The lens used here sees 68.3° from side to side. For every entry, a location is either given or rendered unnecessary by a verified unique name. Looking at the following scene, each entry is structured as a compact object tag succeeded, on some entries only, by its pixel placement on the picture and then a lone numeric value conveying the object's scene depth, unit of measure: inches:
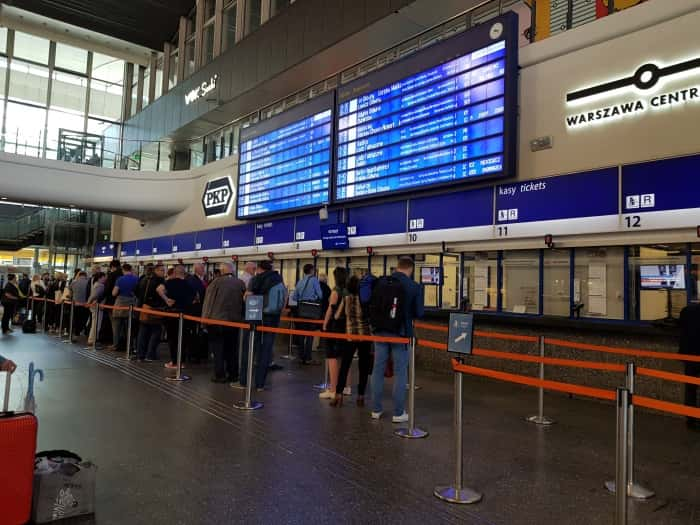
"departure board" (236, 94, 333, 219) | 400.8
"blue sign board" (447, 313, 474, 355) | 147.1
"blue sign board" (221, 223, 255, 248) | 504.7
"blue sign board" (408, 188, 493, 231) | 303.1
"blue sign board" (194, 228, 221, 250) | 557.6
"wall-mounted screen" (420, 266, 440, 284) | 335.0
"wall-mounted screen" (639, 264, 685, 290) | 229.1
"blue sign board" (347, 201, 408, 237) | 355.6
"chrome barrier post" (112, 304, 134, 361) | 340.0
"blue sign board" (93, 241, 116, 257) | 800.3
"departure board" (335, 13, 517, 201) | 279.1
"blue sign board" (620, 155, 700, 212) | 222.1
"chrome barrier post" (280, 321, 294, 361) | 364.5
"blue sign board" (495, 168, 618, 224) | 250.5
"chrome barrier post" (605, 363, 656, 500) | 131.6
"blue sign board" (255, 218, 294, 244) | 455.2
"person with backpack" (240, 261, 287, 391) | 254.1
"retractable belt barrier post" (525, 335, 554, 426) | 203.8
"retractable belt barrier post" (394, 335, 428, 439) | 179.8
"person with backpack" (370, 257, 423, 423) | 198.8
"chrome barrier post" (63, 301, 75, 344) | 419.1
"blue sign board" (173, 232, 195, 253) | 605.3
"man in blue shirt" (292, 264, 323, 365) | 327.0
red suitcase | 99.2
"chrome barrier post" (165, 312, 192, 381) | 274.4
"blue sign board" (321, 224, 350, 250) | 389.4
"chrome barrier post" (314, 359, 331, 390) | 258.7
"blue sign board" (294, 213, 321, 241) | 425.0
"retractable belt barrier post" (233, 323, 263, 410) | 214.8
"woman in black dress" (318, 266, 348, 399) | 233.1
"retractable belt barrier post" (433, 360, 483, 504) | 126.6
